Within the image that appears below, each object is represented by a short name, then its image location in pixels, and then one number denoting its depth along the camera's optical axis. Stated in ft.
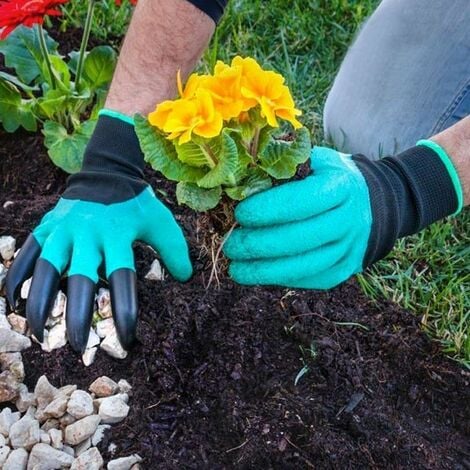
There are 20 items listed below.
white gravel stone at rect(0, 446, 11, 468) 5.38
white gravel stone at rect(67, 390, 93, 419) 5.57
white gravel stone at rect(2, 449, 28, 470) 5.32
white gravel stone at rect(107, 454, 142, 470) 5.28
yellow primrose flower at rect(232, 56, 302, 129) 4.44
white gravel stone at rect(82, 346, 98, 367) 6.06
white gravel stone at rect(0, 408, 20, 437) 5.57
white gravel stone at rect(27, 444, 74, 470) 5.29
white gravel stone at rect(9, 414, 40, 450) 5.44
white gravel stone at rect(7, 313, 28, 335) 6.23
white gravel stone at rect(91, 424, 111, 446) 5.53
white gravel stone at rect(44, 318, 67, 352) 6.12
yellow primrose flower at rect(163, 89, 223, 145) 4.37
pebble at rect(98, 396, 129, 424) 5.62
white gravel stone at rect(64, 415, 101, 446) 5.47
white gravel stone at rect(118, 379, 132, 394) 5.88
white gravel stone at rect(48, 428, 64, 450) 5.47
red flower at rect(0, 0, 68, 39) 6.45
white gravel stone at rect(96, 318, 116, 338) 6.17
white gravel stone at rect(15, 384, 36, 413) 5.78
